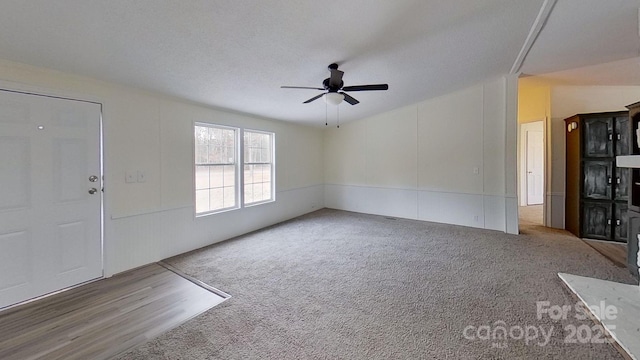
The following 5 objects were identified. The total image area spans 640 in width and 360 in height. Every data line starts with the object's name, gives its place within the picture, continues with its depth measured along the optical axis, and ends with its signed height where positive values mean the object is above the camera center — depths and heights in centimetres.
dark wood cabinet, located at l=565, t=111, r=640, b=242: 402 -2
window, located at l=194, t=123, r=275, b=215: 423 +17
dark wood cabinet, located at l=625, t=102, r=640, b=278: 293 -31
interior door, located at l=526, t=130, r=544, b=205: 739 +23
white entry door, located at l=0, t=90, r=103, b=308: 241 -17
